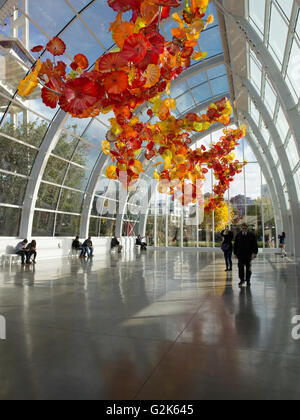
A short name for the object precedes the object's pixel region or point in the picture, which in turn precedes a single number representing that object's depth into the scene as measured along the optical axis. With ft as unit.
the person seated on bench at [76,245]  51.60
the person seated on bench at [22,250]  40.42
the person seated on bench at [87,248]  52.11
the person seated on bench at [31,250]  40.83
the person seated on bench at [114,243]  67.21
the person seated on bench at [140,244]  76.64
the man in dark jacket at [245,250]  23.80
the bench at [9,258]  39.42
